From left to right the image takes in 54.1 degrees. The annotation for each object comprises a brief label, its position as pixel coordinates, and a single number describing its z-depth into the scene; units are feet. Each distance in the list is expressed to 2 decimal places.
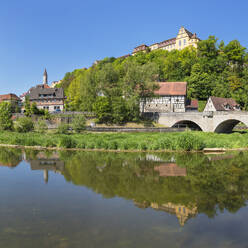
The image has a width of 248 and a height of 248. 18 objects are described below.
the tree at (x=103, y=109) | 159.94
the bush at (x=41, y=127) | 138.97
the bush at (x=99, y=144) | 101.64
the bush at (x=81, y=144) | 104.06
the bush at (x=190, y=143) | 94.63
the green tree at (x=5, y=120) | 151.02
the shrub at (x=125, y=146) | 99.30
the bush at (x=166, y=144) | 97.07
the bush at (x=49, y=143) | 107.45
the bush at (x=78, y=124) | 137.69
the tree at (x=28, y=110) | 200.54
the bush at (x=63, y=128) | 136.46
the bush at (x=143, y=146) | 98.58
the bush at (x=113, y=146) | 99.60
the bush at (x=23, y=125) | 142.92
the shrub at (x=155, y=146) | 97.86
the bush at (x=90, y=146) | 102.89
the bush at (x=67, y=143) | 104.05
